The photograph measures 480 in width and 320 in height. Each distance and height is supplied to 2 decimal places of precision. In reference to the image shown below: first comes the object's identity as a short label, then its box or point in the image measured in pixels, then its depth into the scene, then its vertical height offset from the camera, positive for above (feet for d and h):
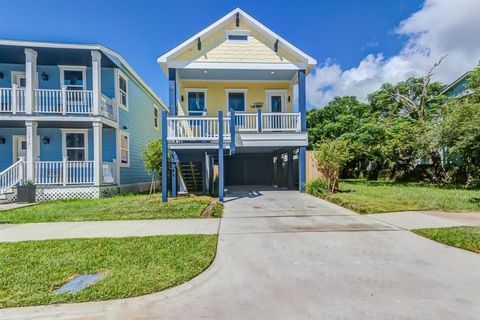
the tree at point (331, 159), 39.75 +0.02
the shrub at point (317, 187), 39.90 -4.09
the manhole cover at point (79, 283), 11.30 -5.08
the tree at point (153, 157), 43.73 +0.62
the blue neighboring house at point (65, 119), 40.45 +6.31
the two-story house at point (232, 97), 39.19 +11.63
